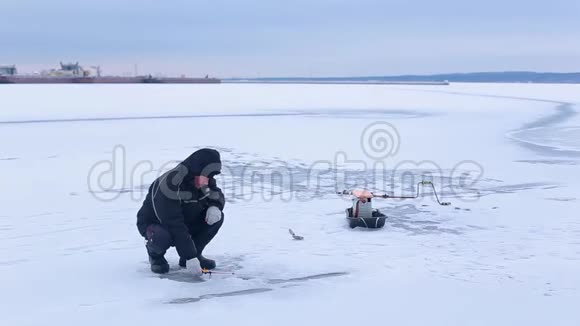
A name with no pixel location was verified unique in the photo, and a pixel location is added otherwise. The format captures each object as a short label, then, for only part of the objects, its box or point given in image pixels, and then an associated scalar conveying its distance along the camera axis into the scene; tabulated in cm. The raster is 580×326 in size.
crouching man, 379
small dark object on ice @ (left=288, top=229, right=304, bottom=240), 510
